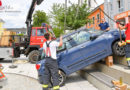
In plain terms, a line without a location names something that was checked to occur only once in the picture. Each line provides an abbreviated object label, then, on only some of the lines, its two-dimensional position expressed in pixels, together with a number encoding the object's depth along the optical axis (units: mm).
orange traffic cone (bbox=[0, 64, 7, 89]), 5520
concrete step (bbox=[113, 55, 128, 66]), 5691
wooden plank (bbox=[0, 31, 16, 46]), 11414
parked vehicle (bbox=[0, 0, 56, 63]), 10578
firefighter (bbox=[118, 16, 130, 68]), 4906
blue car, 5434
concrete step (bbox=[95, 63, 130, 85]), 4421
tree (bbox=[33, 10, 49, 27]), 29353
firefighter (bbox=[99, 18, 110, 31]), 7312
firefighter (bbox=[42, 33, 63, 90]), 4152
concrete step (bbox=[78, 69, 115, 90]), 4406
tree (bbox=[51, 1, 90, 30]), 18375
